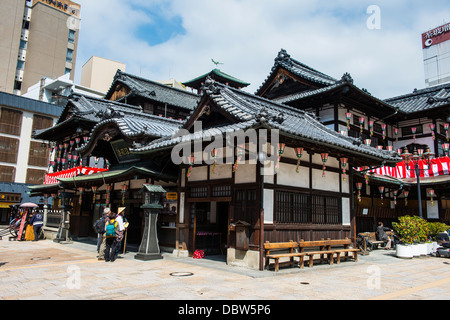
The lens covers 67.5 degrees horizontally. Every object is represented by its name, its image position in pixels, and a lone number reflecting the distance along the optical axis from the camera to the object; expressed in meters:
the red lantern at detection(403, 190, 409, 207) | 22.53
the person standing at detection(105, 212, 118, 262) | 13.45
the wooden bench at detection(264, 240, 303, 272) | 11.60
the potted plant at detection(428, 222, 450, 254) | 19.66
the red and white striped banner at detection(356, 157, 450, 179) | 21.77
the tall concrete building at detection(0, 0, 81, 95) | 57.94
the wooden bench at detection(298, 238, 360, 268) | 12.81
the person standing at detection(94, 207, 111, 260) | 14.05
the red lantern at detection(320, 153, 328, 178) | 13.83
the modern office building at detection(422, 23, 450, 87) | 53.41
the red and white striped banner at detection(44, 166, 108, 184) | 22.25
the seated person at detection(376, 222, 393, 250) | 20.48
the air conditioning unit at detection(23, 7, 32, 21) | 61.69
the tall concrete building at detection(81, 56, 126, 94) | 62.22
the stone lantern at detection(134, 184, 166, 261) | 14.04
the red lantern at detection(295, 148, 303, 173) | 12.72
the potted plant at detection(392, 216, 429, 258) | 16.80
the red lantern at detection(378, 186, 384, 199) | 20.66
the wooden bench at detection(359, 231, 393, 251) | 18.66
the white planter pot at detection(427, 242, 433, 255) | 17.98
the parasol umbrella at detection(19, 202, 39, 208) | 22.21
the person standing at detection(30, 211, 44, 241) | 22.50
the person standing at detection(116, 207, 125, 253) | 13.83
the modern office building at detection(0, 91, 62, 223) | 43.56
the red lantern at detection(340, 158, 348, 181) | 14.84
